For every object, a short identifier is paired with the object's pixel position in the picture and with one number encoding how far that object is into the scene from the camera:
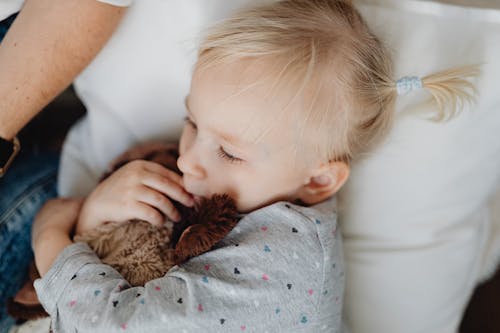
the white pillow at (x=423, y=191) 0.83
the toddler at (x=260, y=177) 0.68
